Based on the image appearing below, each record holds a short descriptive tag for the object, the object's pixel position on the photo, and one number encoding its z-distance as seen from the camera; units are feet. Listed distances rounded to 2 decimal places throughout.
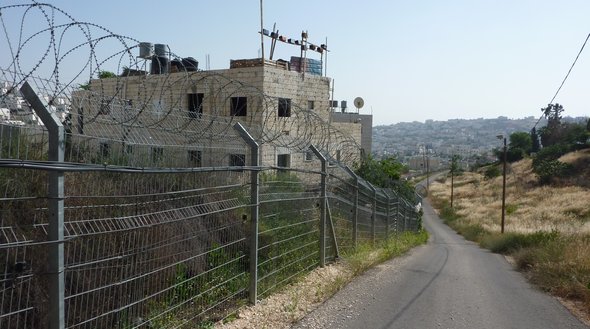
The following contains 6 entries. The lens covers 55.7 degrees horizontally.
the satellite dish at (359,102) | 150.61
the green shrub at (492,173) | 264.31
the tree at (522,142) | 338.69
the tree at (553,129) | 327.26
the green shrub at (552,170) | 208.54
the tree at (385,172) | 81.92
